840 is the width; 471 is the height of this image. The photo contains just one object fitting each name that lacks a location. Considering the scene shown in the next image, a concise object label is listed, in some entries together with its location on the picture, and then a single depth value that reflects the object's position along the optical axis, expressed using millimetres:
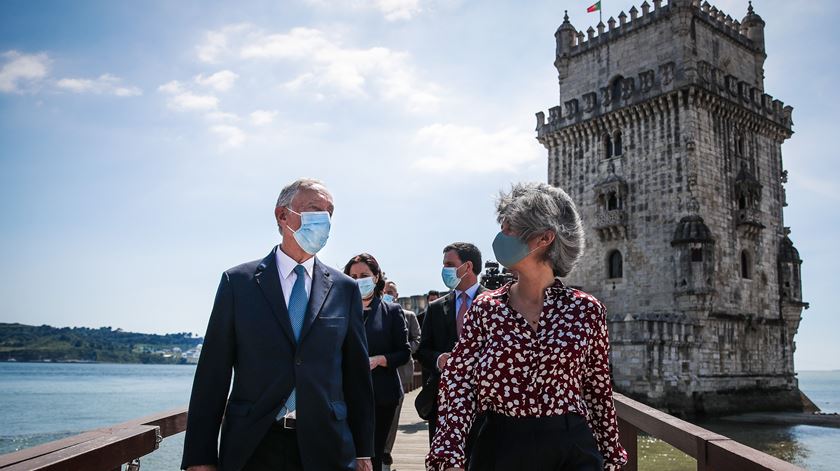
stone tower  26344
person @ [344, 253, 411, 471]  5660
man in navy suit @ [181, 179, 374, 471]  3146
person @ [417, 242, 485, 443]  5812
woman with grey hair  2775
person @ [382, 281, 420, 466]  7012
